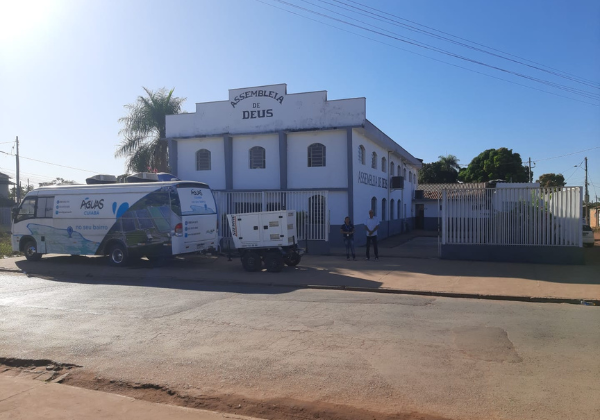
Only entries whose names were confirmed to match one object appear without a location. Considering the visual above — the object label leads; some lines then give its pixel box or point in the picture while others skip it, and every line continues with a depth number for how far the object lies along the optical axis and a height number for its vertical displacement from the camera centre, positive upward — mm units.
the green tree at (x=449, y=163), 62750 +5915
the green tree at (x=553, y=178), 56625 +3455
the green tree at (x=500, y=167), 49562 +4267
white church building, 19547 +2439
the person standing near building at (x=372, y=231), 16094 -834
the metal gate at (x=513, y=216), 14750 -324
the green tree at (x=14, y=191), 55888 +2362
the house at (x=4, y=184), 47375 +2569
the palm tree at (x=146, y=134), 28906 +4635
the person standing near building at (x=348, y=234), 16469 -958
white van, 14570 -408
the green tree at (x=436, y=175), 61938 +4221
